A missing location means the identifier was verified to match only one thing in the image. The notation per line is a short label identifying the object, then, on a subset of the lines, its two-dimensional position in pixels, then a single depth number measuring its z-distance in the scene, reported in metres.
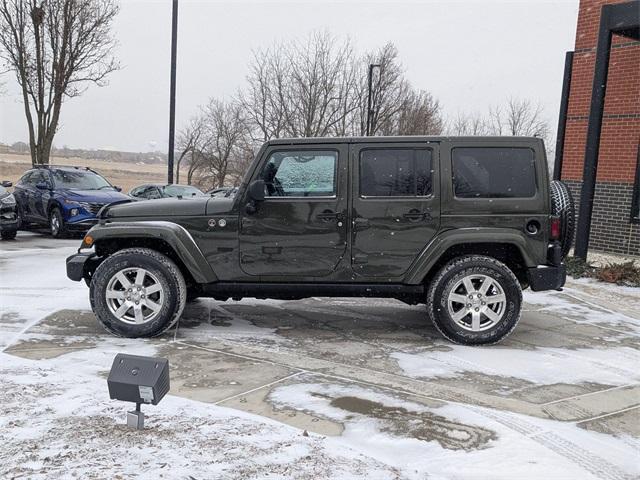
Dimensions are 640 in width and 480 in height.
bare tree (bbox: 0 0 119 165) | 21.02
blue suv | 13.63
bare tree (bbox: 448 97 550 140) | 37.06
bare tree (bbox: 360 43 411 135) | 27.77
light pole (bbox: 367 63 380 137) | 24.48
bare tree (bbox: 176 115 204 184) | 39.69
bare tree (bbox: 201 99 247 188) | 35.97
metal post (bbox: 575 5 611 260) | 9.12
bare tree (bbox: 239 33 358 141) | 27.05
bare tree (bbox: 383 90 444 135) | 30.14
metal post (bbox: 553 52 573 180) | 11.72
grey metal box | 3.13
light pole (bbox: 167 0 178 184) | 17.98
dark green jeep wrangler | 5.31
